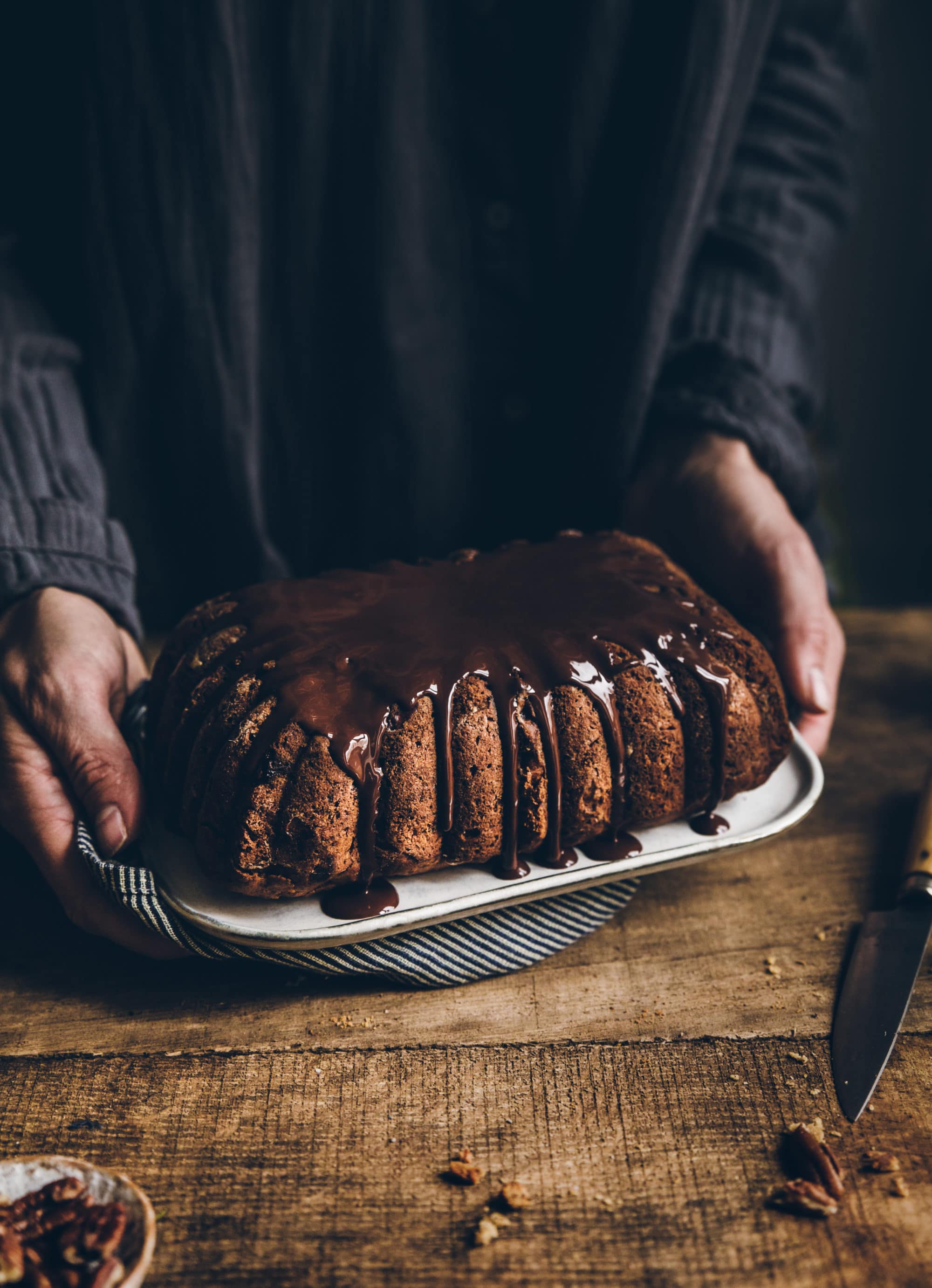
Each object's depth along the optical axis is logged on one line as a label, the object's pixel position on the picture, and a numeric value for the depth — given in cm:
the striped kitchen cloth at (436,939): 56
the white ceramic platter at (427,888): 55
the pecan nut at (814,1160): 51
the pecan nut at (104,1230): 48
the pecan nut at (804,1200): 50
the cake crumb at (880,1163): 52
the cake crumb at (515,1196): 50
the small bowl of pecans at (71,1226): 48
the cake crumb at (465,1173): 51
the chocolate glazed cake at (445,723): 56
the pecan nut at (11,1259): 48
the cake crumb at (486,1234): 50
